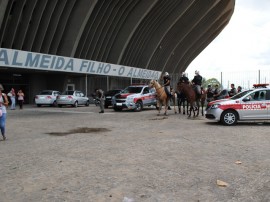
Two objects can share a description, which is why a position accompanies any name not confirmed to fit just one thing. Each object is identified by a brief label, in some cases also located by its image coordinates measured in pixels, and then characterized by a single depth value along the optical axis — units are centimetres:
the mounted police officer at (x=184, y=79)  1665
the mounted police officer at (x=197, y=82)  1641
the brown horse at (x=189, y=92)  1592
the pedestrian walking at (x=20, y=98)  2464
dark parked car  2545
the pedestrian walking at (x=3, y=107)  945
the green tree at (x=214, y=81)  3035
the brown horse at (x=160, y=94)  1798
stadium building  2886
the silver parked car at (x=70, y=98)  2764
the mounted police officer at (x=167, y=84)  1797
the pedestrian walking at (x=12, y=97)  2378
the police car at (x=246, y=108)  1298
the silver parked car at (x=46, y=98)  2803
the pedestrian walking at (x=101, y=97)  1983
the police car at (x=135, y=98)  2078
